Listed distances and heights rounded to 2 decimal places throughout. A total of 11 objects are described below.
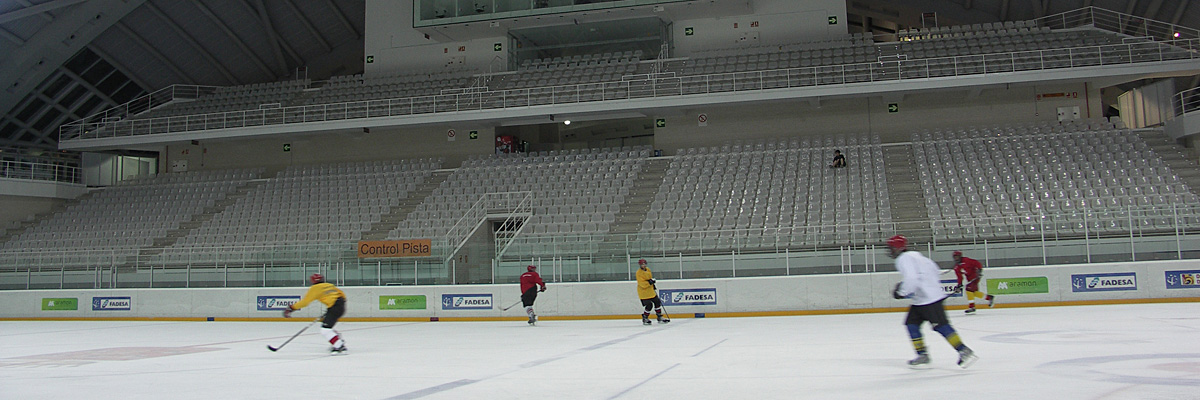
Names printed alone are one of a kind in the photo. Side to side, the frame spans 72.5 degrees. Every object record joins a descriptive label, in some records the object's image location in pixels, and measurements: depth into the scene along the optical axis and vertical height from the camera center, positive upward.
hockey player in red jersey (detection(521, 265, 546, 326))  16.67 -0.75
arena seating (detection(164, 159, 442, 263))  25.73 +1.84
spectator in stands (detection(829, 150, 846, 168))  25.33 +2.45
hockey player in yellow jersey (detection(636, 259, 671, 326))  15.91 -0.81
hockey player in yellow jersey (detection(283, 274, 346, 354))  11.06 -0.59
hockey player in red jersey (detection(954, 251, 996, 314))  15.50 -0.73
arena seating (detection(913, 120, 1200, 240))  17.19 +1.43
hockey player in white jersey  7.77 -0.57
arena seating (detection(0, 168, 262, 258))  27.09 +1.89
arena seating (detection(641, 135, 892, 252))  18.58 +1.30
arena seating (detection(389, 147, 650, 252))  23.77 +2.08
